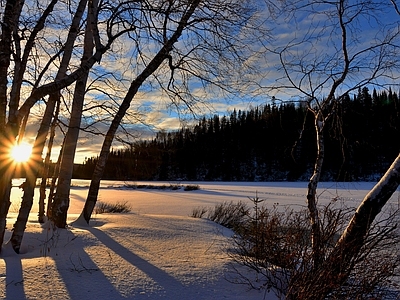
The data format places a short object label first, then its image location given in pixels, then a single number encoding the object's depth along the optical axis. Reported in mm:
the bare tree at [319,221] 2933
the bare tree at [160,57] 4582
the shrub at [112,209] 11205
